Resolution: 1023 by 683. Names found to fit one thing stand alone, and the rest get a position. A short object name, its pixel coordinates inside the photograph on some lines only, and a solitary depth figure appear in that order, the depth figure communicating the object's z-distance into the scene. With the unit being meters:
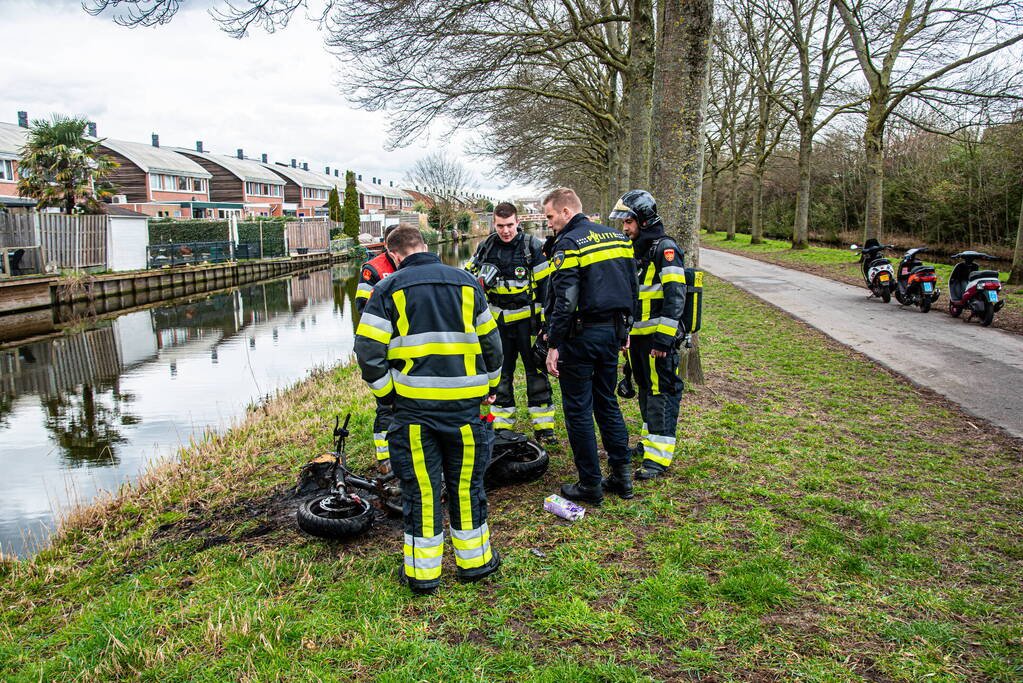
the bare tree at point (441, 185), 67.75
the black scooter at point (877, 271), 12.92
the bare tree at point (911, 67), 13.49
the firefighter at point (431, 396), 3.35
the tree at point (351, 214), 49.09
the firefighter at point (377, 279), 5.09
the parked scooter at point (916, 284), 11.58
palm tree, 24.56
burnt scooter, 3.91
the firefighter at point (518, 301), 5.67
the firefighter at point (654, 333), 4.75
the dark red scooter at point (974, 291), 10.05
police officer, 4.21
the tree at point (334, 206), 53.34
